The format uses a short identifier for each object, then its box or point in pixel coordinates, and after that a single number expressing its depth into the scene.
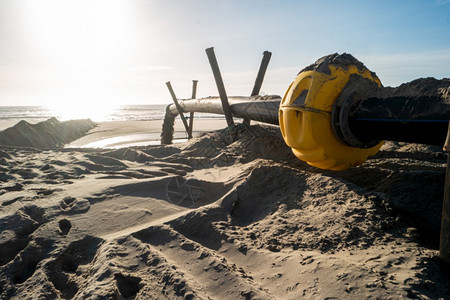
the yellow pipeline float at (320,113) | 2.37
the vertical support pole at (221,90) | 5.73
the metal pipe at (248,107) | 4.49
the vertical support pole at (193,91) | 10.15
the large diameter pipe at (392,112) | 1.85
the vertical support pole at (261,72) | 6.25
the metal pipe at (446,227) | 1.45
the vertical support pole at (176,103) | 9.52
